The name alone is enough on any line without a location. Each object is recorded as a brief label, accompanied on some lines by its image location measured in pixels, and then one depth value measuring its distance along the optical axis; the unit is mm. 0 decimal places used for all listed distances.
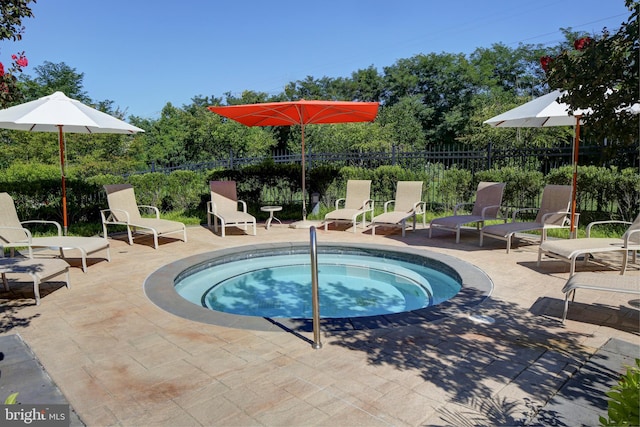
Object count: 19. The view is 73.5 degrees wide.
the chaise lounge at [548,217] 7086
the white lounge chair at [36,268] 4711
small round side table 9664
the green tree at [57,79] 26750
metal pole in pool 3535
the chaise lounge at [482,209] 8062
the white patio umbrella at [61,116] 6617
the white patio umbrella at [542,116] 6547
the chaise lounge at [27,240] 5836
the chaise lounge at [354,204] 9320
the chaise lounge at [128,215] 7906
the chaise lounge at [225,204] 8953
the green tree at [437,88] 39375
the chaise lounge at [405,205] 8781
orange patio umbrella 8586
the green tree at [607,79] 2174
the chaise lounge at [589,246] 5348
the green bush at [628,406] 1348
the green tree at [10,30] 3002
